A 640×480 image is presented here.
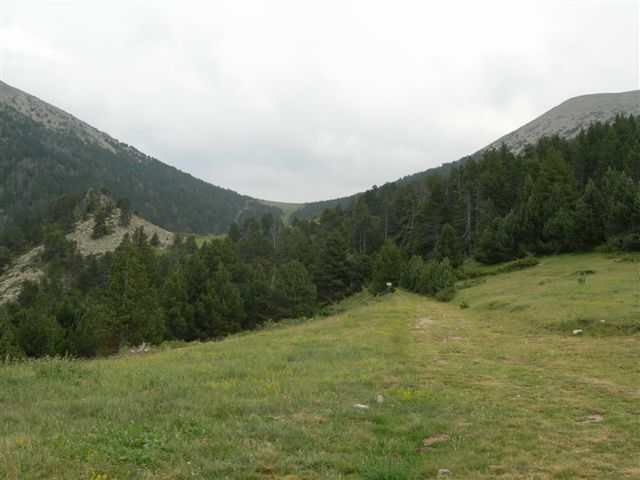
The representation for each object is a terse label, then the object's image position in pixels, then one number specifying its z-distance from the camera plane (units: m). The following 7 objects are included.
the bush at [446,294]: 48.81
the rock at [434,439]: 9.14
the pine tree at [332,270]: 89.44
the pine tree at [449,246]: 81.50
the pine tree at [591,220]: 61.47
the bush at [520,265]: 62.16
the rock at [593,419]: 10.29
